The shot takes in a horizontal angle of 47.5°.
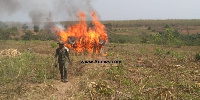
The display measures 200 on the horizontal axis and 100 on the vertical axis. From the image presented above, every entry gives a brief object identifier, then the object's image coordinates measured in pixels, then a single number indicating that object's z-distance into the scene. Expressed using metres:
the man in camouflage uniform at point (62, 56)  9.39
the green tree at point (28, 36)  34.16
